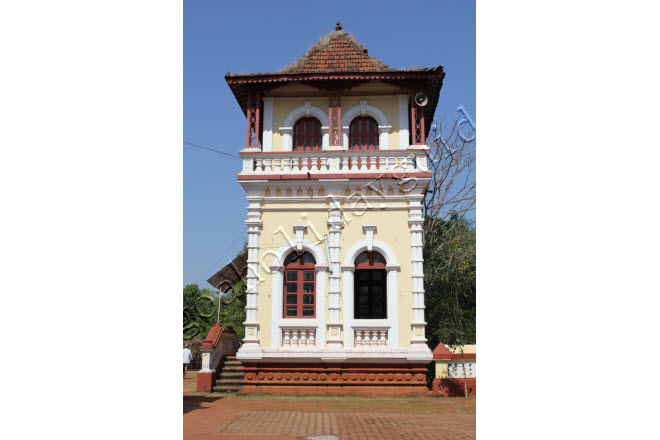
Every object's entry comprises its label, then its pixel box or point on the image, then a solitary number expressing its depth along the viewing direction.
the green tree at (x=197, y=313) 10.46
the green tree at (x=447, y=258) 20.53
